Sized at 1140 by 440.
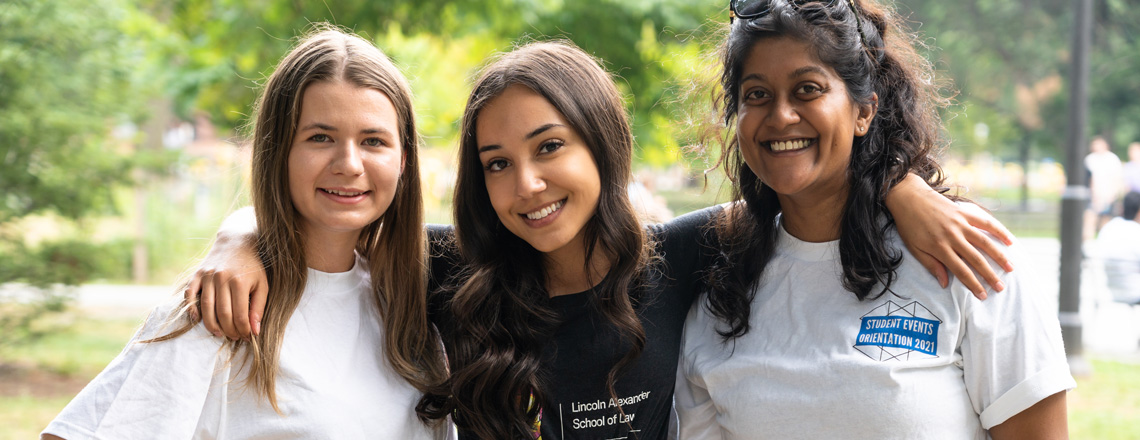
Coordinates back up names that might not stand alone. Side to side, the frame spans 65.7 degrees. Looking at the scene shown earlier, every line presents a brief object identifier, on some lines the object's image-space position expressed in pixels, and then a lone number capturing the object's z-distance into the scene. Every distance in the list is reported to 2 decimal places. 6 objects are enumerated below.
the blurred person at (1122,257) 8.20
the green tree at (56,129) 7.40
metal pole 7.05
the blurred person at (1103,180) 11.67
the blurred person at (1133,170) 10.42
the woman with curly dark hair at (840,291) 2.12
